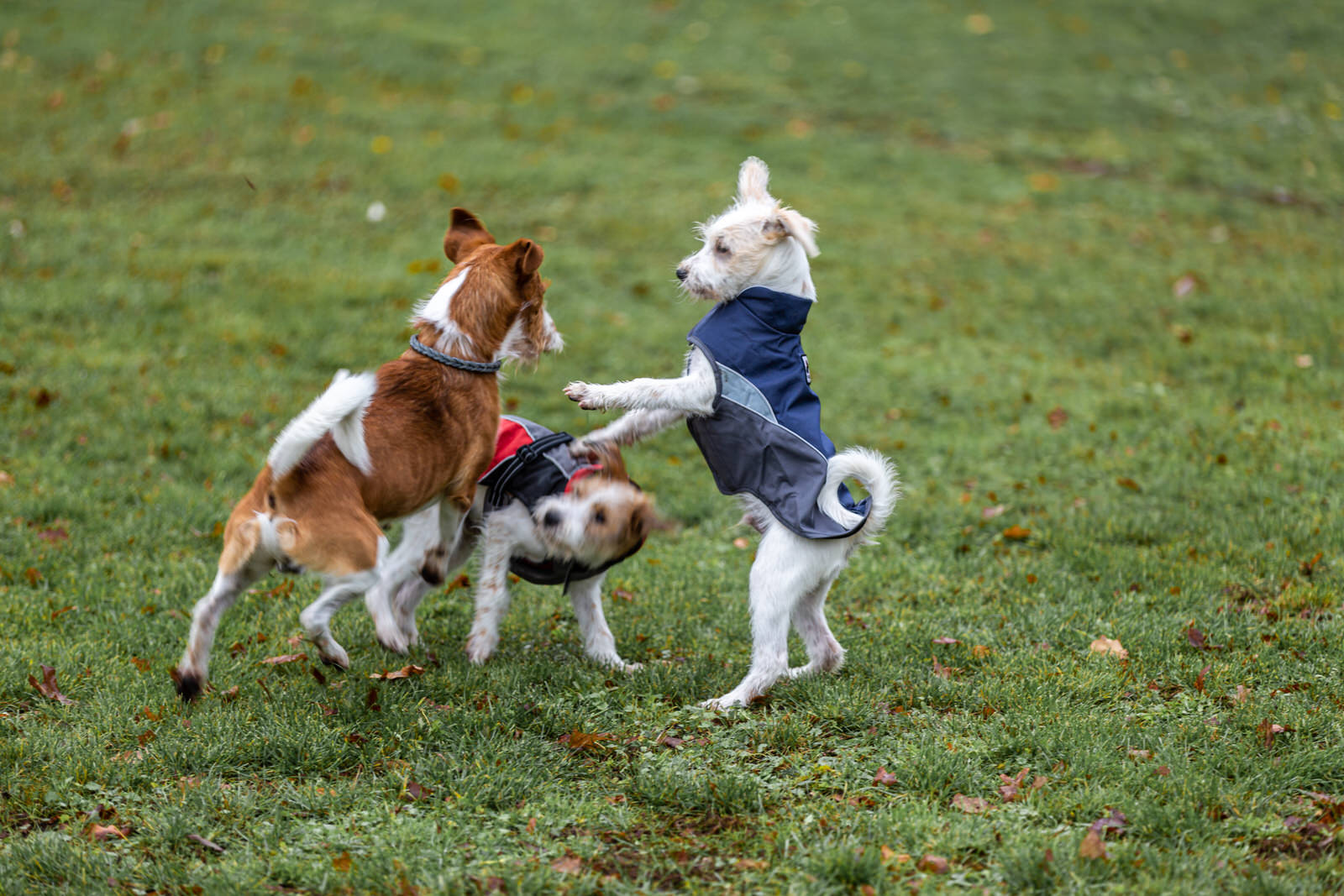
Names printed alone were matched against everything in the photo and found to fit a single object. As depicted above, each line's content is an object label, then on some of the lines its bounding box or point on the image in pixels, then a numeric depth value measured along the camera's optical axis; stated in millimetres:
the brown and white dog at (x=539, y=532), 9648
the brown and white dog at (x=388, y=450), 8453
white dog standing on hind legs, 9422
